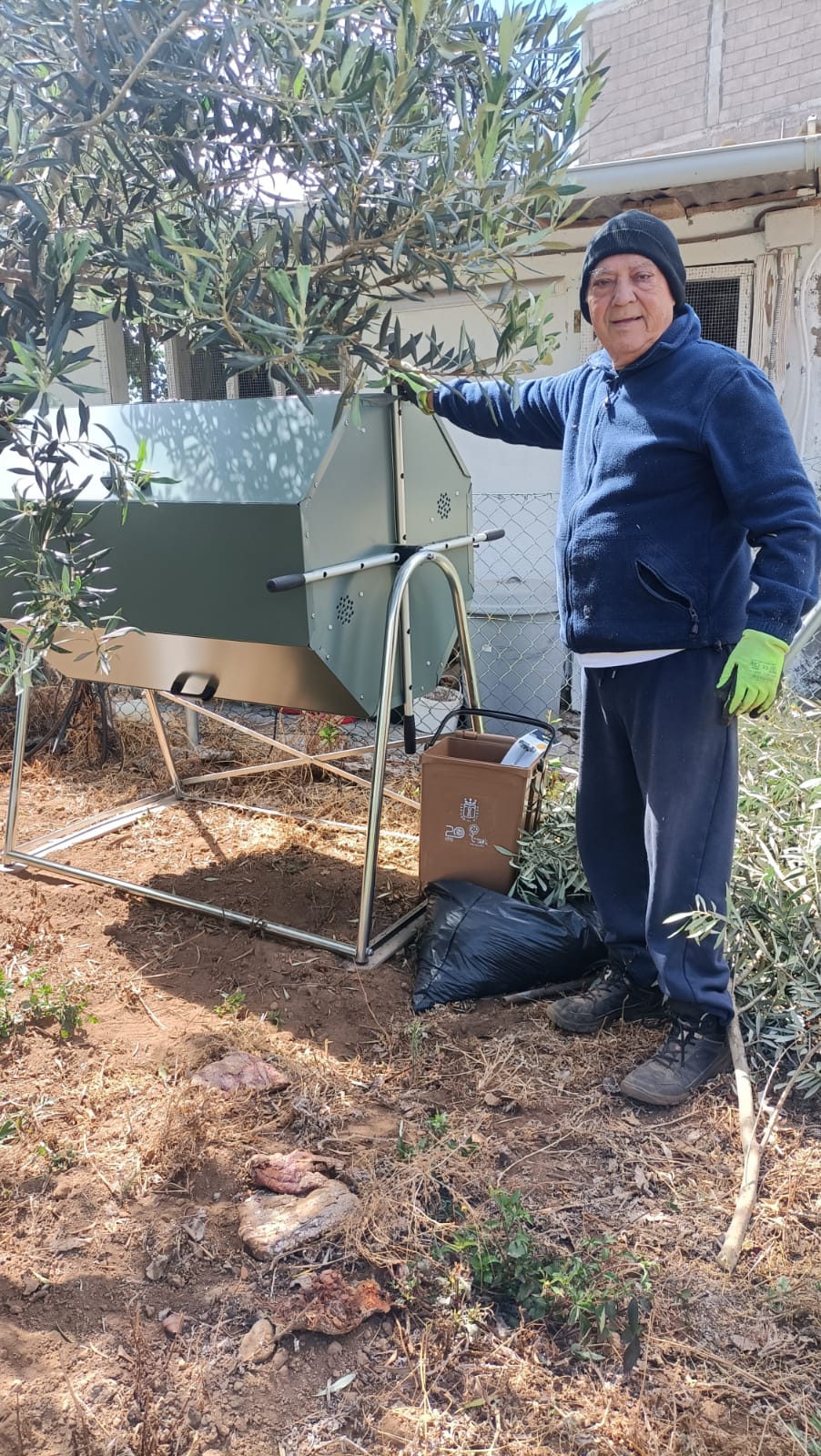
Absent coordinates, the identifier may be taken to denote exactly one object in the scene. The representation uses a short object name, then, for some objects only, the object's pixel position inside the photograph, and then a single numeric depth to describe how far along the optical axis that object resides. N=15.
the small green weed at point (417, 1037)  2.72
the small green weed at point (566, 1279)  1.81
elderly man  2.27
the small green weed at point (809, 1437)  1.58
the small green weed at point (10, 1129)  2.40
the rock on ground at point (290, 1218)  2.03
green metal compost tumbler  2.82
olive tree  1.50
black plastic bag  2.94
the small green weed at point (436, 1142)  2.30
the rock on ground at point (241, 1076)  2.57
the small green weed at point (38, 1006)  2.89
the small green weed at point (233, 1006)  3.00
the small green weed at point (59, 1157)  2.30
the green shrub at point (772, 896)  2.59
